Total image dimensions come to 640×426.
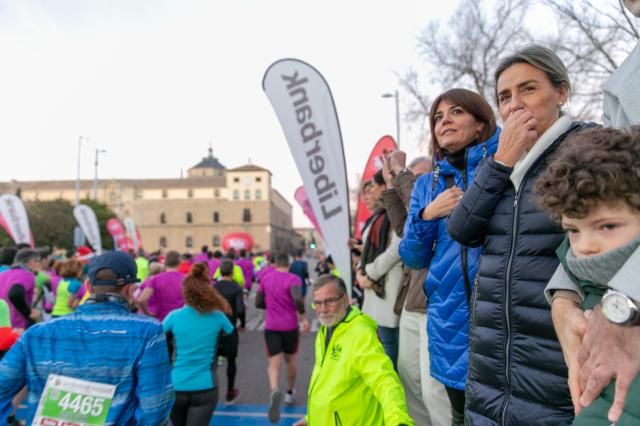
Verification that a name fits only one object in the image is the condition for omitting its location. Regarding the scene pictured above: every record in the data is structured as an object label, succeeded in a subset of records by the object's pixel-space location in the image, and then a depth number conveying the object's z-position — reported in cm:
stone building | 9300
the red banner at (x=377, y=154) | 797
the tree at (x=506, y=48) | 1429
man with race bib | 243
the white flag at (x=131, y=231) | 3016
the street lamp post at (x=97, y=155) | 4773
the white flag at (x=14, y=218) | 1427
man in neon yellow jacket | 282
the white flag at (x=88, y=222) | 1911
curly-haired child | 97
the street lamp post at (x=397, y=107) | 2428
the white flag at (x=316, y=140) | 460
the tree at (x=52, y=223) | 4950
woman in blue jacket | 206
